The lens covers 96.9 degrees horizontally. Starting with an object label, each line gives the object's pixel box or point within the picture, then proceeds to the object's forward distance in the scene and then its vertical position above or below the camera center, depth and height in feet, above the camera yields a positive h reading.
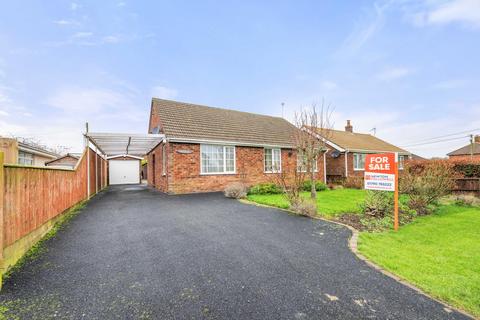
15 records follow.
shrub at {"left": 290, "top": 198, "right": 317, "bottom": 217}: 24.29 -5.32
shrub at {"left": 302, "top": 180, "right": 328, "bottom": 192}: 48.33 -5.66
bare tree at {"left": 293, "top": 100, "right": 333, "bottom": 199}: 31.86 +5.12
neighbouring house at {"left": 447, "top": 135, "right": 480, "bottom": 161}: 118.73 +6.12
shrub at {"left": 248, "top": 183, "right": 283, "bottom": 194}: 42.37 -5.40
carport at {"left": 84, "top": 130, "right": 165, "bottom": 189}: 40.81 +4.48
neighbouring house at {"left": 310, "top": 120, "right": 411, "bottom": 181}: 66.85 +2.07
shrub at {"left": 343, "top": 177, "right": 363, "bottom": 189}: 53.78 -5.55
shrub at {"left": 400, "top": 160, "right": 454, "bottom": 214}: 28.78 -3.82
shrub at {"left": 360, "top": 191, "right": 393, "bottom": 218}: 25.20 -5.26
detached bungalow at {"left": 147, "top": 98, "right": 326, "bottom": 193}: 42.83 +3.28
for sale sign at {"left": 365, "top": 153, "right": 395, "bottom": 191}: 20.93 -1.13
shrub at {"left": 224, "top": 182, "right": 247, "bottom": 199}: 37.65 -5.12
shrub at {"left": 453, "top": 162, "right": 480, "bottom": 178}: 40.42 -1.87
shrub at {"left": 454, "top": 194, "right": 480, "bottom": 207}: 32.81 -6.44
